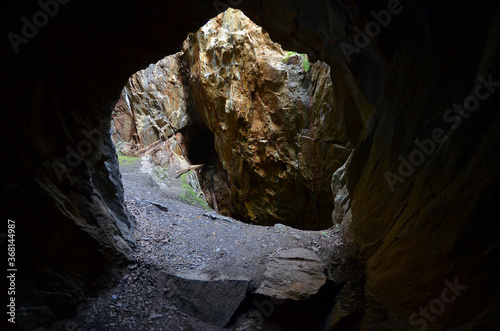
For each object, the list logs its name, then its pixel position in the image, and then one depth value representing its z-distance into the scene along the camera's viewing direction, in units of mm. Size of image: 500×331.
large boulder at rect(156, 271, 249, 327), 4363
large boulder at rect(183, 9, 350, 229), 11352
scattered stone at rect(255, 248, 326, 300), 4383
